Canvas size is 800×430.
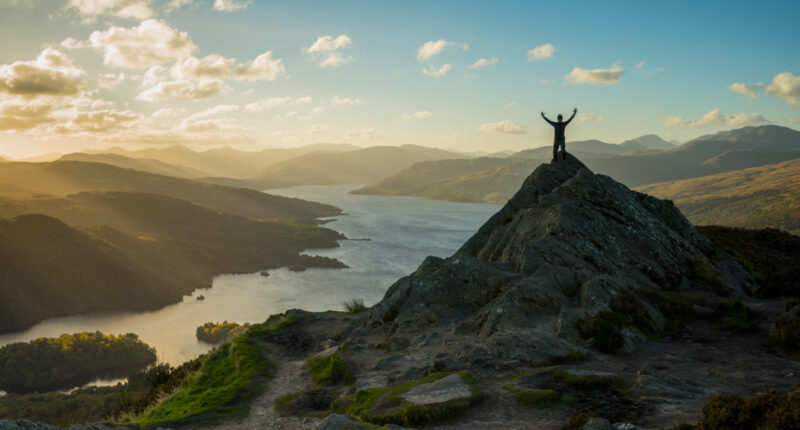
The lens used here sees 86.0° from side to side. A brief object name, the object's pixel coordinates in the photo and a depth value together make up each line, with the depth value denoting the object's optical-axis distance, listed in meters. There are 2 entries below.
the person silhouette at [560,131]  29.98
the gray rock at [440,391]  12.44
